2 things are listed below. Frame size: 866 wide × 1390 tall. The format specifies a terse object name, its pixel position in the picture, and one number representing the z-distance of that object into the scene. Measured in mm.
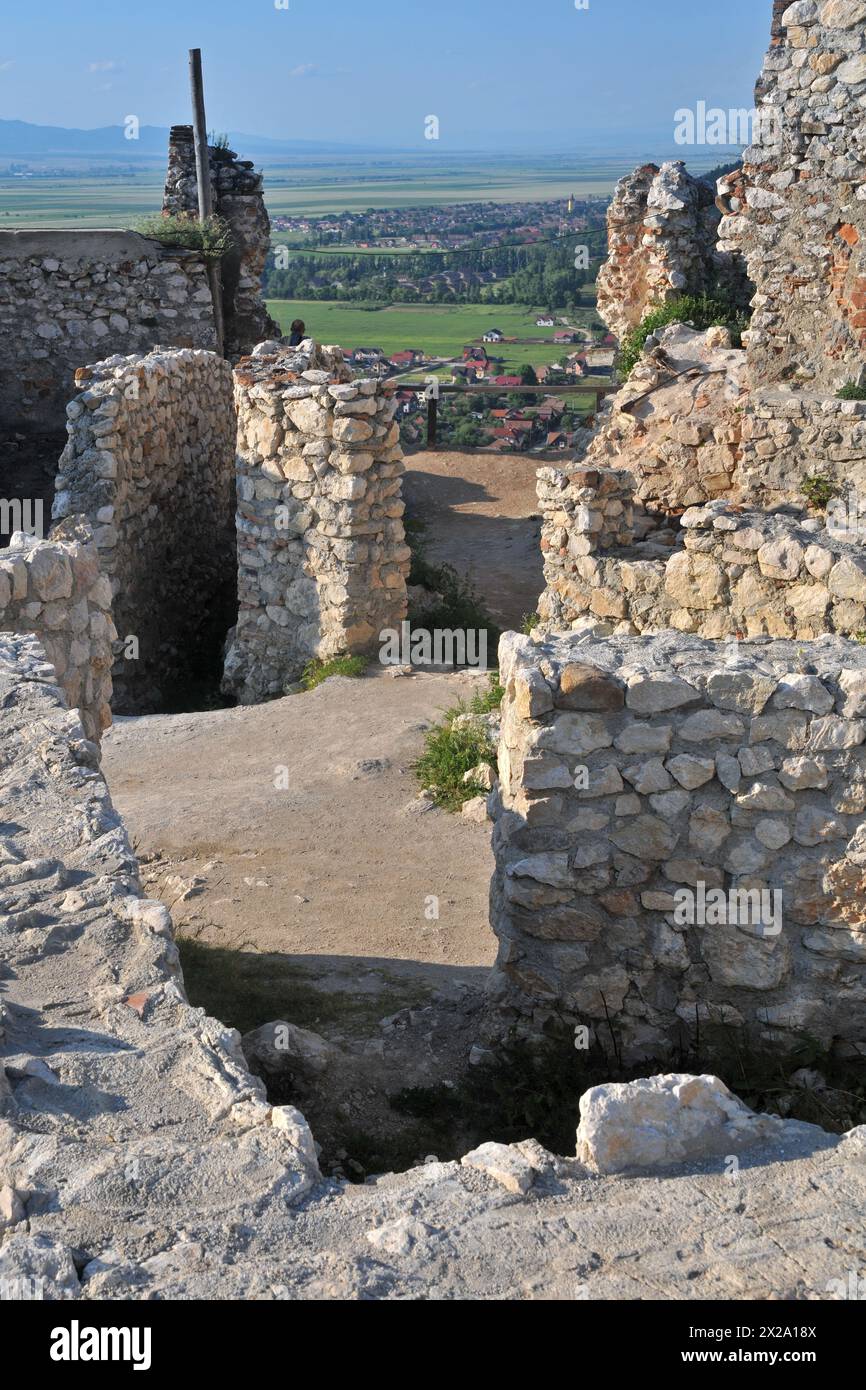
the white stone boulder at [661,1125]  3061
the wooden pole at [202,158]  16734
